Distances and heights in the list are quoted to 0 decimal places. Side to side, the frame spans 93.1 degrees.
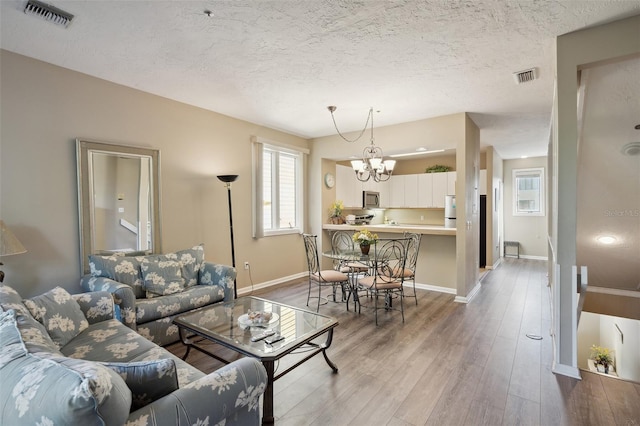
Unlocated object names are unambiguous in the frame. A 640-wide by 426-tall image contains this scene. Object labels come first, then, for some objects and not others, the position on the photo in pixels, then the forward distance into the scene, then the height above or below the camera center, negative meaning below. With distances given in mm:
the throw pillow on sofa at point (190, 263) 3505 -642
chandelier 3865 +558
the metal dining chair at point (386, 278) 3766 -924
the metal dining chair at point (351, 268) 4295 -916
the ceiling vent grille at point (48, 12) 2107 +1419
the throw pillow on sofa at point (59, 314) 1953 -710
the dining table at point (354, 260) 4004 -715
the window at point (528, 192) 8062 +367
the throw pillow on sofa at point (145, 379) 1153 -660
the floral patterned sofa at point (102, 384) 894 -627
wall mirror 3159 +120
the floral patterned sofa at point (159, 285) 2777 -794
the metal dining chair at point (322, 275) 3986 -920
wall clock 6066 +557
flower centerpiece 4141 -446
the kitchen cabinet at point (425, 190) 6598 +362
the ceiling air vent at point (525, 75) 3111 +1365
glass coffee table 1981 -937
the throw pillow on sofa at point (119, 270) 2998 -607
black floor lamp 4064 +304
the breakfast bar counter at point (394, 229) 4746 -385
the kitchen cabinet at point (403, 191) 6812 +368
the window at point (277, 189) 5008 +344
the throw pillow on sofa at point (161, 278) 3148 -734
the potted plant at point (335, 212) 6089 -95
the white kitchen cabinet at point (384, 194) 7145 +301
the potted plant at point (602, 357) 3357 -1716
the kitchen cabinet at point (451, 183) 6305 +486
